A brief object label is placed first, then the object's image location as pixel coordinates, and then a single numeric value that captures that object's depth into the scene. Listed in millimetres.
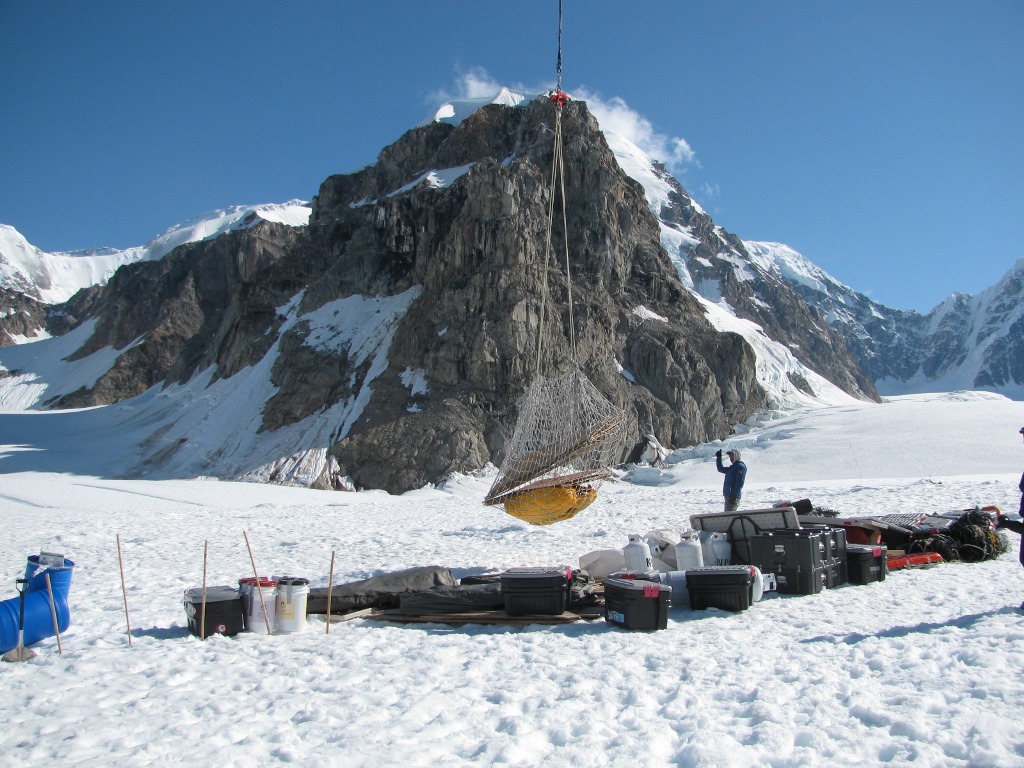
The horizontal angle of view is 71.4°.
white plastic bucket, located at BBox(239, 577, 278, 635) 7137
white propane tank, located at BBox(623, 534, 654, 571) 8922
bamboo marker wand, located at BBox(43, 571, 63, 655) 6320
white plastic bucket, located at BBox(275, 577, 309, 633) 7184
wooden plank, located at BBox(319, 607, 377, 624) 7777
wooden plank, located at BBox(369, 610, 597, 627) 7480
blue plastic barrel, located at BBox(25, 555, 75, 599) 6656
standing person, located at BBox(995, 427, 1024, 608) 6863
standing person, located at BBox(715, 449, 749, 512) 12445
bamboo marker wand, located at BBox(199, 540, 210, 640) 6808
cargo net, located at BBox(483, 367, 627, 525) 11055
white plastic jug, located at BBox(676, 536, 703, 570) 8750
